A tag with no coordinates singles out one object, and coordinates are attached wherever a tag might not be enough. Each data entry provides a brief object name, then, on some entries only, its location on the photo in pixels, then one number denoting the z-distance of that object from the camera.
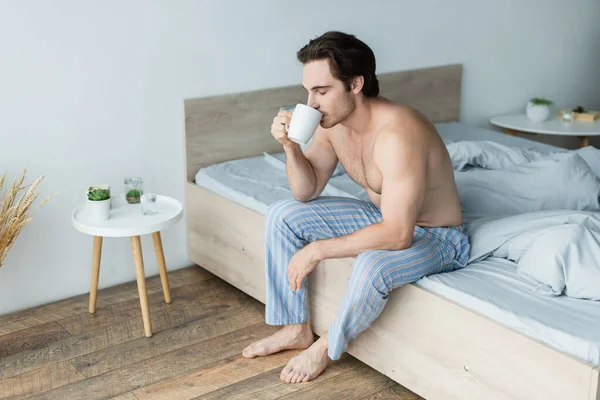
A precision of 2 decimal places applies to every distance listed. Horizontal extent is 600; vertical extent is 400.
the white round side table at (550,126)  3.63
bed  1.75
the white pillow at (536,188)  2.49
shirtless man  2.04
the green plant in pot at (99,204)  2.45
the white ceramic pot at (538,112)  3.80
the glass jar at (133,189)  2.63
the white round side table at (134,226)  2.41
